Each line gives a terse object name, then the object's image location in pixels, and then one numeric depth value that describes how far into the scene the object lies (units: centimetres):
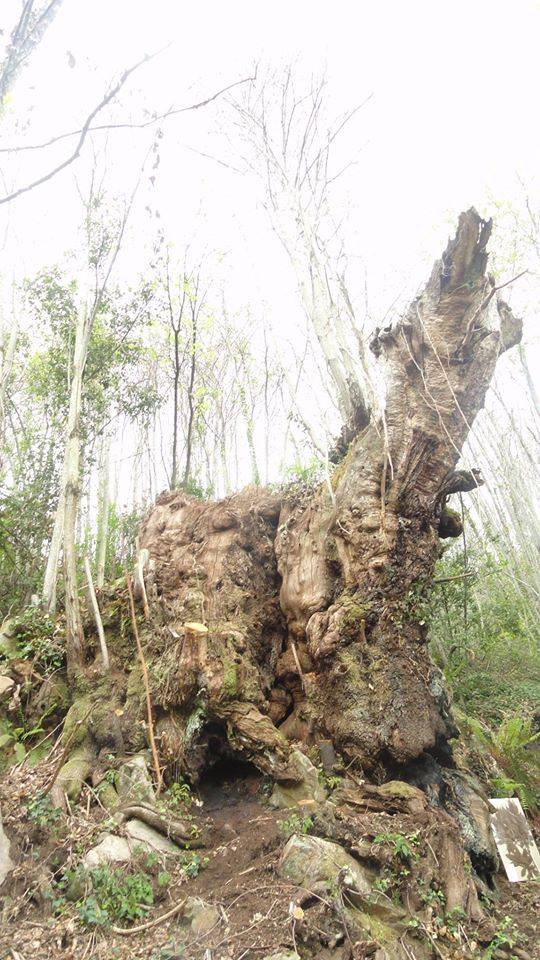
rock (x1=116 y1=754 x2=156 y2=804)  362
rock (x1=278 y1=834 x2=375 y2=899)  289
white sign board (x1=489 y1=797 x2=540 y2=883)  360
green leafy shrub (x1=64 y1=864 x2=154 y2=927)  283
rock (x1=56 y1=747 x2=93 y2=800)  376
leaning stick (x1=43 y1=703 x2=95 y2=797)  382
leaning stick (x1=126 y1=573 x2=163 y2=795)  373
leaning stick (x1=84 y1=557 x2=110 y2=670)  468
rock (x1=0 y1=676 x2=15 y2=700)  457
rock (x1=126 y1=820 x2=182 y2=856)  329
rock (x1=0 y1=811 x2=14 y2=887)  306
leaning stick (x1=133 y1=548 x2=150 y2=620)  496
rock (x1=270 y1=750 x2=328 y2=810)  354
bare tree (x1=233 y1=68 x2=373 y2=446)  668
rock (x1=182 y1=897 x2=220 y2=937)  279
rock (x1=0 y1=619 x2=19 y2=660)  505
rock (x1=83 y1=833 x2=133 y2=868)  316
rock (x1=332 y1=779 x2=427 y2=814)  342
